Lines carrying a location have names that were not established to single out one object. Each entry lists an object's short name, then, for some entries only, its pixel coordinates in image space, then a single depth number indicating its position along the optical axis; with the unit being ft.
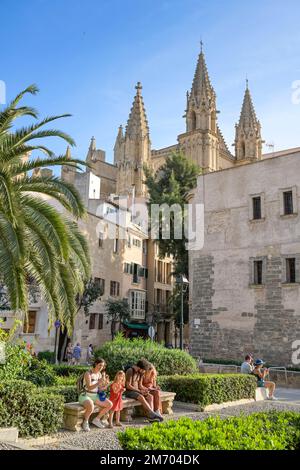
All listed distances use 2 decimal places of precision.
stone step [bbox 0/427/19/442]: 24.70
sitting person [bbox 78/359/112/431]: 30.94
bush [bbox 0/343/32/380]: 31.40
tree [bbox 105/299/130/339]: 112.98
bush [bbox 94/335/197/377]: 44.50
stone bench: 30.76
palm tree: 36.42
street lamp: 80.42
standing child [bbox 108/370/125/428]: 32.68
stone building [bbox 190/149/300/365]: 78.02
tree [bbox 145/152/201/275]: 111.86
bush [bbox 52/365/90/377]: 50.96
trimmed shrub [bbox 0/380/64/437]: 25.77
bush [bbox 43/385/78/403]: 33.88
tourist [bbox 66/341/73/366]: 91.50
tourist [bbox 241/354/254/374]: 54.80
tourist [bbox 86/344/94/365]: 87.21
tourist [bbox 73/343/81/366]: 87.20
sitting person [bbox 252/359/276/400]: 53.01
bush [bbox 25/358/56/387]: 38.01
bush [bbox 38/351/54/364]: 85.69
